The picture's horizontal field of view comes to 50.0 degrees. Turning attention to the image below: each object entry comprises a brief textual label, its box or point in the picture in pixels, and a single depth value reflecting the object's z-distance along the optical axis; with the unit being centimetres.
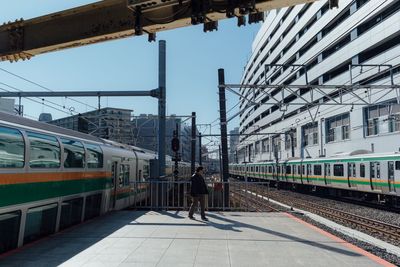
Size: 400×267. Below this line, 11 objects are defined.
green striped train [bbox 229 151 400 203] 2144
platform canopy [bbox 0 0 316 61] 758
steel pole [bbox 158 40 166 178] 1719
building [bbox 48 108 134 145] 2662
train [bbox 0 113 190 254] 788
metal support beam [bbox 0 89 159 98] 1784
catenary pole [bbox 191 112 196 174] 3025
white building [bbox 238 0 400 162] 3225
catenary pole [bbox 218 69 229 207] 1927
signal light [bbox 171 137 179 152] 2011
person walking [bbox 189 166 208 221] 1282
